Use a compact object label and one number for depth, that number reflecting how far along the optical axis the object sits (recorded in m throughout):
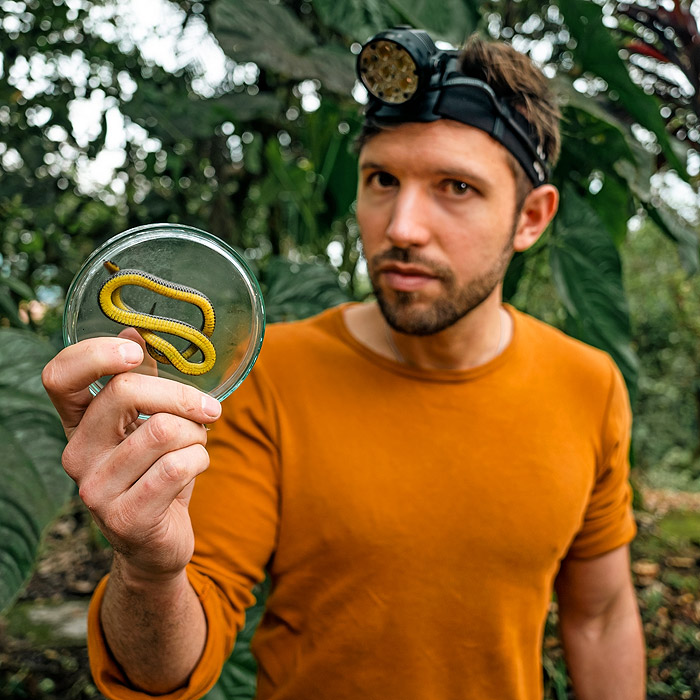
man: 1.16
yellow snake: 0.64
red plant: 1.80
